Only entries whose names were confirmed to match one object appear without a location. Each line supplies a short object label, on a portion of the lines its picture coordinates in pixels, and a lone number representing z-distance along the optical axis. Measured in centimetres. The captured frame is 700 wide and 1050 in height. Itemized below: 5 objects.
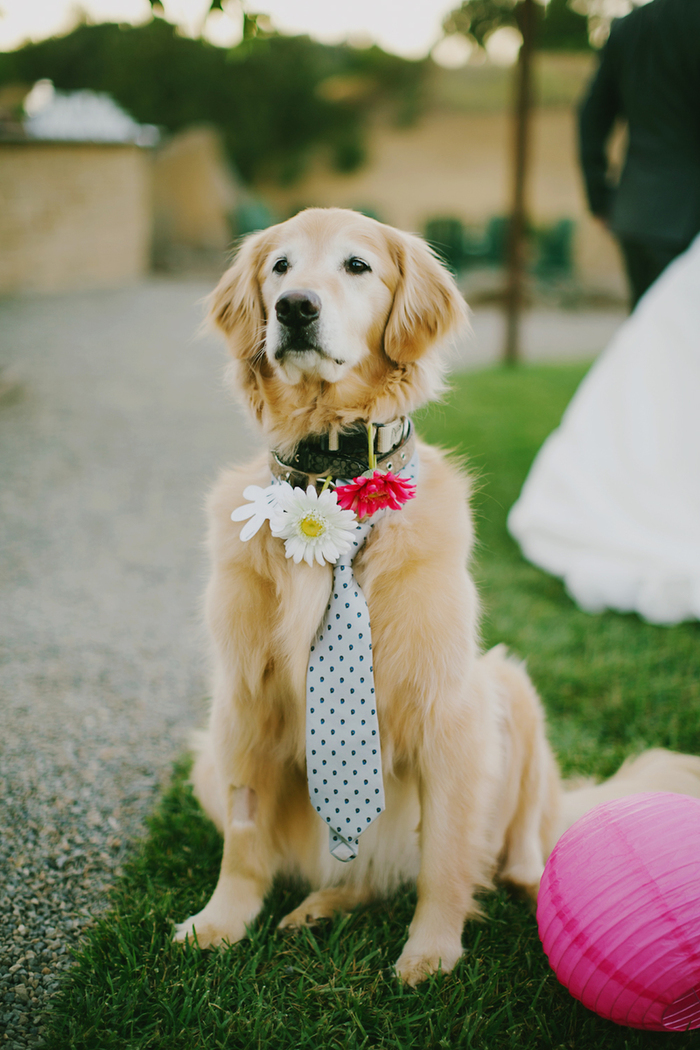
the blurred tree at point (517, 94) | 738
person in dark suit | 333
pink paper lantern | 131
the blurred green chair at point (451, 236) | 1590
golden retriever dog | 159
